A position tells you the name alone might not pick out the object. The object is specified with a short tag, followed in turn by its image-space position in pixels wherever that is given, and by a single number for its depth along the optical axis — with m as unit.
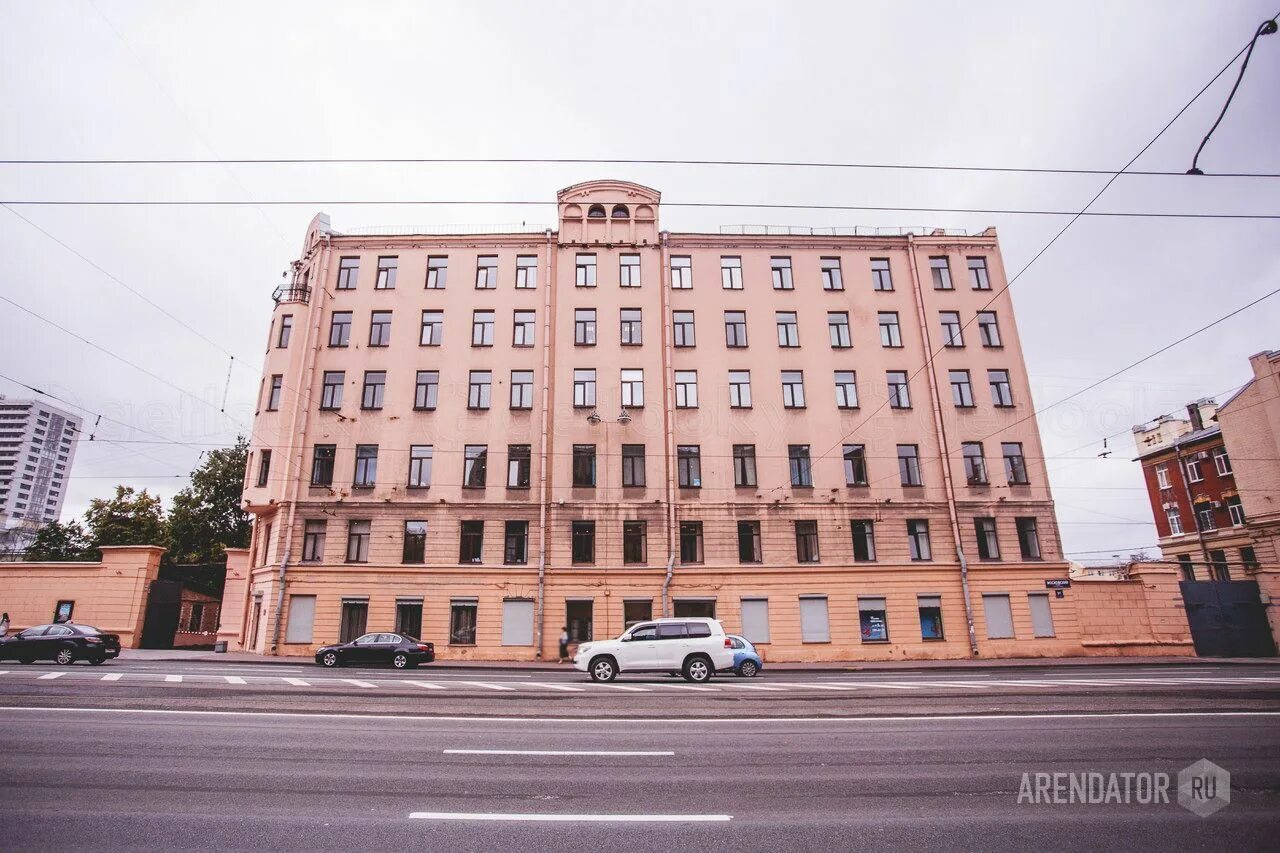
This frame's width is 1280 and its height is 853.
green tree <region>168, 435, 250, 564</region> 44.66
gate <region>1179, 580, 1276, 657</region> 29.92
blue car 19.51
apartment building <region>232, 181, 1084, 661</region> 28.23
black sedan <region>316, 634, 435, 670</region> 23.94
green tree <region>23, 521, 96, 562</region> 48.41
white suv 18.44
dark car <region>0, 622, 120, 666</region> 21.23
